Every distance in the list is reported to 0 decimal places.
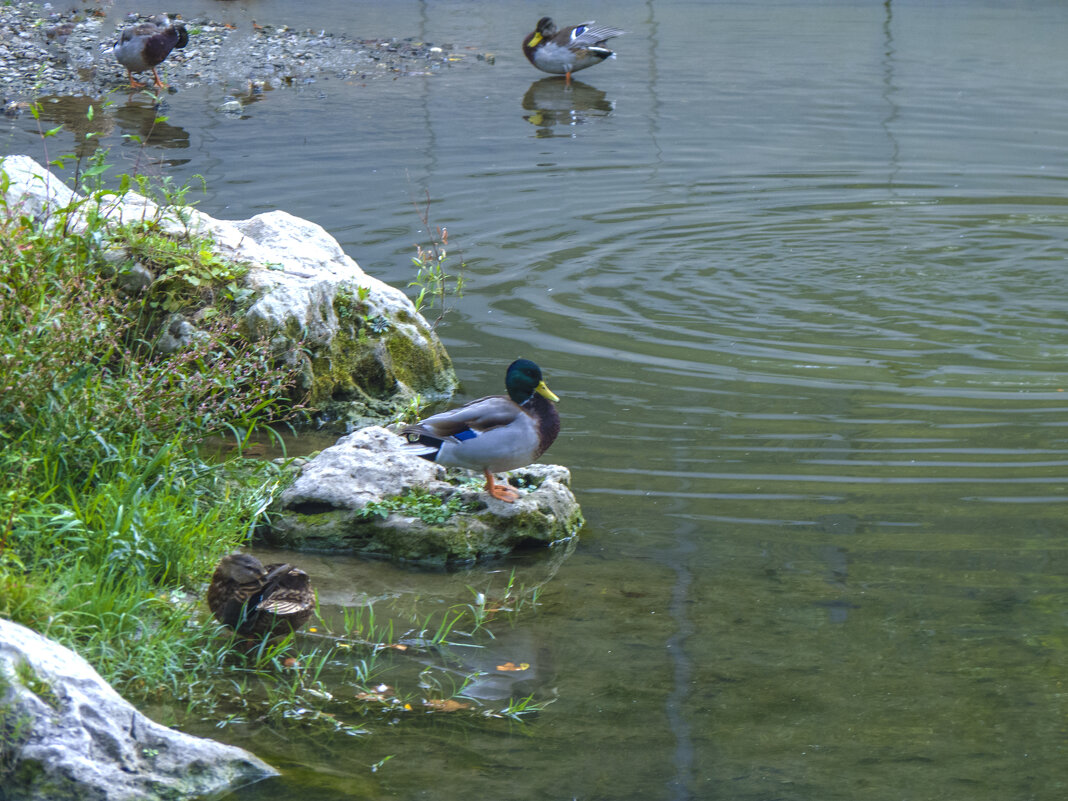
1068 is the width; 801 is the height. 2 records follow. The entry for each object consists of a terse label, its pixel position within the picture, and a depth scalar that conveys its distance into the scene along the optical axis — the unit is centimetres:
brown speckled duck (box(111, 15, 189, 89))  2934
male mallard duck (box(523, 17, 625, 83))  3287
